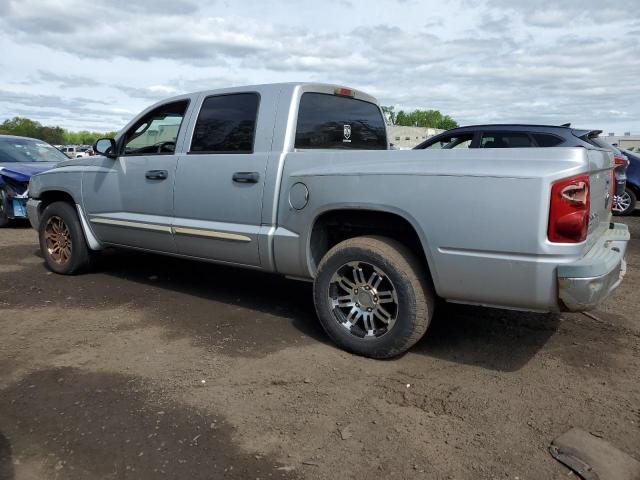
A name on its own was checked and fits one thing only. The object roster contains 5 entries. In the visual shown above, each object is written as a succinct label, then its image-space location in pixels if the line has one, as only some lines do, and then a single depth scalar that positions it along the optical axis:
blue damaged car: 9.22
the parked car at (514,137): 7.72
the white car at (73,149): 40.53
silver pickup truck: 3.04
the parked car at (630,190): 10.80
